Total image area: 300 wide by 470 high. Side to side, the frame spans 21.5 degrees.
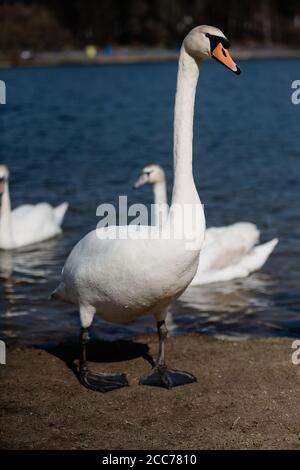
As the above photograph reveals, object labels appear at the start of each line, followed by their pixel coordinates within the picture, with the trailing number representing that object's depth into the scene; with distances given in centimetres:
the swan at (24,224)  1152
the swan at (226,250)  946
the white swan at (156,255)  507
